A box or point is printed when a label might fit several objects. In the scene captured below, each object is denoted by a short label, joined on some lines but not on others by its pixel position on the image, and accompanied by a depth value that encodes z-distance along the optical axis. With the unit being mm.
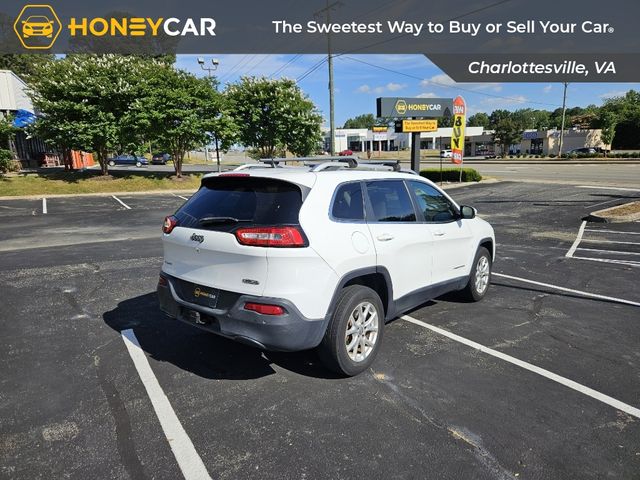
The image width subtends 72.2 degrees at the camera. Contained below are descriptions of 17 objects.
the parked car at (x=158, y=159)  54475
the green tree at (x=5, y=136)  21328
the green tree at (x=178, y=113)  23969
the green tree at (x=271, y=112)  29172
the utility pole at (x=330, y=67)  24952
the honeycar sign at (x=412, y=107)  23016
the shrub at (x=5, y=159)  21859
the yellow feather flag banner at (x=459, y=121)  22141
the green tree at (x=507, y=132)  69000
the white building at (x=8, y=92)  29250
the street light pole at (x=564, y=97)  62503
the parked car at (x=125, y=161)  50925
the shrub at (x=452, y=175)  26969
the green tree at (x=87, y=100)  23391
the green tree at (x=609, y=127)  61719
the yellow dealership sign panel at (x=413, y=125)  23078
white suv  3230
